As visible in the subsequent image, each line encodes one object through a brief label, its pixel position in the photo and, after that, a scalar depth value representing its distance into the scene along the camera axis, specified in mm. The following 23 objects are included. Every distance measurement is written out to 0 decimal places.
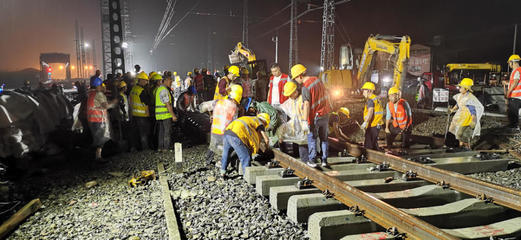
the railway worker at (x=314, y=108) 5363
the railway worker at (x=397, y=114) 7336
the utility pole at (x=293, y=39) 24281
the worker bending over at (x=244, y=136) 5379
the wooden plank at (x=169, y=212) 3504
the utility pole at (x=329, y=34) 23519
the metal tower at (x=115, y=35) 14367
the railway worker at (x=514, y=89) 8195
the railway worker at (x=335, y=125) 8415
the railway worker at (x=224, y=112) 5750
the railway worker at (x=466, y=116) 7129
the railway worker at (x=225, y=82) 8109
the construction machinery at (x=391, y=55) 10719
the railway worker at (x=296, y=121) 5578
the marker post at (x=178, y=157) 5965
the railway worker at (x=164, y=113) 7527
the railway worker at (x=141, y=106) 7972
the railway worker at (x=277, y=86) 7629
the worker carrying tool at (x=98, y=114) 6863
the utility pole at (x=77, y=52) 48975
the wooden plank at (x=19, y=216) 3875
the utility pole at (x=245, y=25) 24844
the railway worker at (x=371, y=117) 6539
